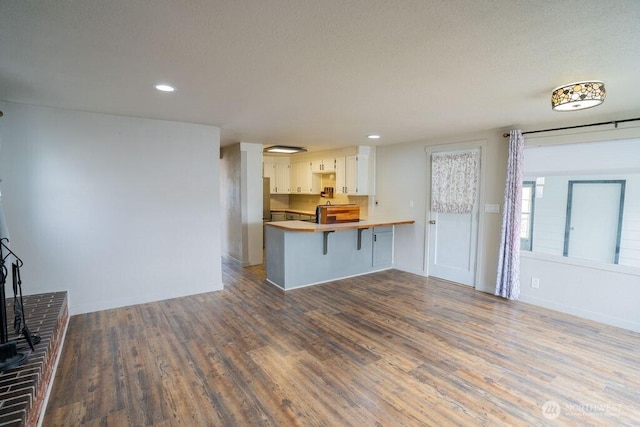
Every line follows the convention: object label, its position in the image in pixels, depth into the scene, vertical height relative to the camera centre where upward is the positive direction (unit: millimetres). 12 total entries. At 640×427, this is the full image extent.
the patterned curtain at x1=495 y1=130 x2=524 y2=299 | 4004 -419
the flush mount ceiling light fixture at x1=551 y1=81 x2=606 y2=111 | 2293 +738
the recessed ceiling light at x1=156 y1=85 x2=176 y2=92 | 2615 +876
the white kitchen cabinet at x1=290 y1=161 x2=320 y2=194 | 7258 +270
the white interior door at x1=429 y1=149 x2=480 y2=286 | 4754 -875
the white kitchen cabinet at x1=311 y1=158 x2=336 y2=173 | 6645 +556
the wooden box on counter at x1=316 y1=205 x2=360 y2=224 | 4883 -371
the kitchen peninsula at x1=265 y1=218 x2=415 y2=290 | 4559 -960
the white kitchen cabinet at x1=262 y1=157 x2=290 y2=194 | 7902 +417
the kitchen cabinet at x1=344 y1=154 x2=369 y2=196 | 6020 +311
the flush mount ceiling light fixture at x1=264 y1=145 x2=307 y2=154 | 6160 +847
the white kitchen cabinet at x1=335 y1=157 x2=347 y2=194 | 6281 +326
